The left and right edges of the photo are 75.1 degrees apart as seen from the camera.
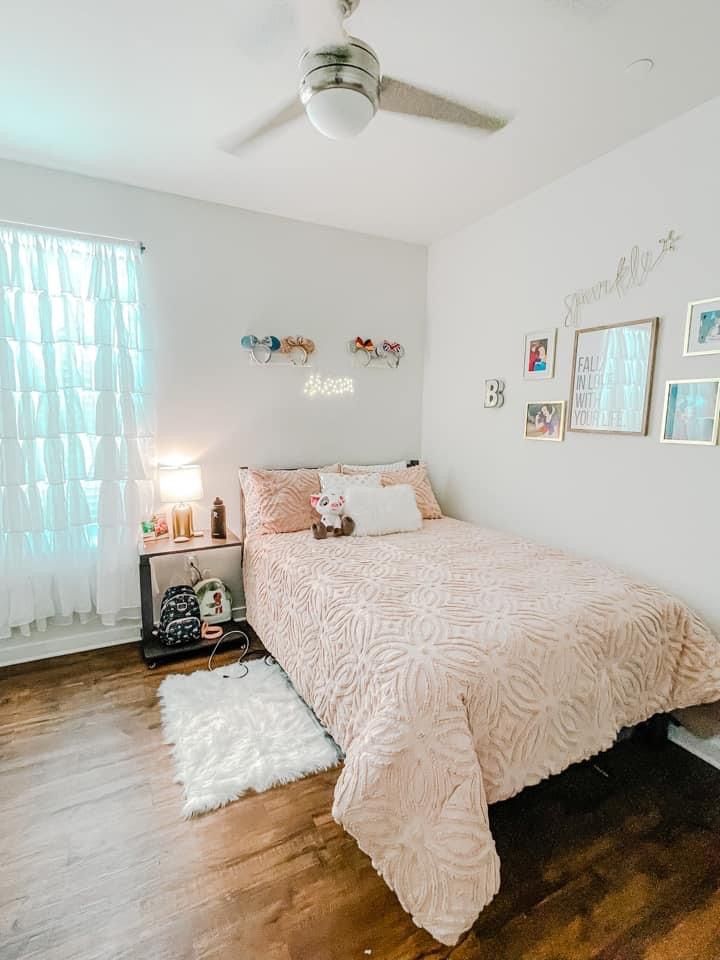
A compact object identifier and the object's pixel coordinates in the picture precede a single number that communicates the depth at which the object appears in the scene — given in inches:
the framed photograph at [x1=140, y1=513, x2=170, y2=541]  109.1
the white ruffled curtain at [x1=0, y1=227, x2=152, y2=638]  94.3
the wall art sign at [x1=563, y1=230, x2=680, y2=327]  80.8
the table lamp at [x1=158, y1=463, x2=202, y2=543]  105.0
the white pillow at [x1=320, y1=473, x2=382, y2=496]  113.0
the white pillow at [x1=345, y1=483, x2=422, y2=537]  106.8
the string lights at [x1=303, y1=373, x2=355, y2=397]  128.1
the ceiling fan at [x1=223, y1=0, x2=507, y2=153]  48.1
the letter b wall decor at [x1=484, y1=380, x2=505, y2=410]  117.6
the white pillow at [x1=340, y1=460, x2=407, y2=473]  127.0
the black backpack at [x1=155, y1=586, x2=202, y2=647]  103.7
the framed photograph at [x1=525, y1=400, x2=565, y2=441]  101.9
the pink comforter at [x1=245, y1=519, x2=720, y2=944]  47.1
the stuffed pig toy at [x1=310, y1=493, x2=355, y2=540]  104.5
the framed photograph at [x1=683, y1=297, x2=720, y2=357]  74.2
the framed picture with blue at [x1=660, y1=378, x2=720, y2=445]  74.8
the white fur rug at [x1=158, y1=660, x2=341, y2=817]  68.9
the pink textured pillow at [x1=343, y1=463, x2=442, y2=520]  123.5
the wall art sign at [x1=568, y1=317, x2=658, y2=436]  84.1
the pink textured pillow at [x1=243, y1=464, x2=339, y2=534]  108.8
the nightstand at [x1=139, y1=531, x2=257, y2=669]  100.2
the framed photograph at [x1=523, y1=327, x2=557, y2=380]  103.3
